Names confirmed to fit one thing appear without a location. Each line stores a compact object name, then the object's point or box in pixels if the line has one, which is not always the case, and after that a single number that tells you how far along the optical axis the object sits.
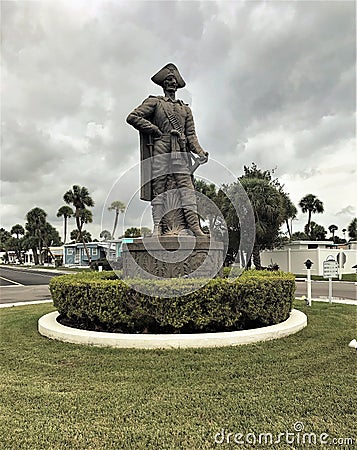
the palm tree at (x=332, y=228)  66.20
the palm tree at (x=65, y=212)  63.28
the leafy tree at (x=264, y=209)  25.14
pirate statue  7.34
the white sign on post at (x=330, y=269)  10.84
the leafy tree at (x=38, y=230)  77.44
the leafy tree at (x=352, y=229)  58.97
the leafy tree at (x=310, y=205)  56.69
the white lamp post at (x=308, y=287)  10.04
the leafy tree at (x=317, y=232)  57.60
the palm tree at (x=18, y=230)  106.19
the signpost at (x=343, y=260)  30.16
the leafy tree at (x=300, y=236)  51.61
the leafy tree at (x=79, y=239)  69.26
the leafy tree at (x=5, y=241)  119.38
